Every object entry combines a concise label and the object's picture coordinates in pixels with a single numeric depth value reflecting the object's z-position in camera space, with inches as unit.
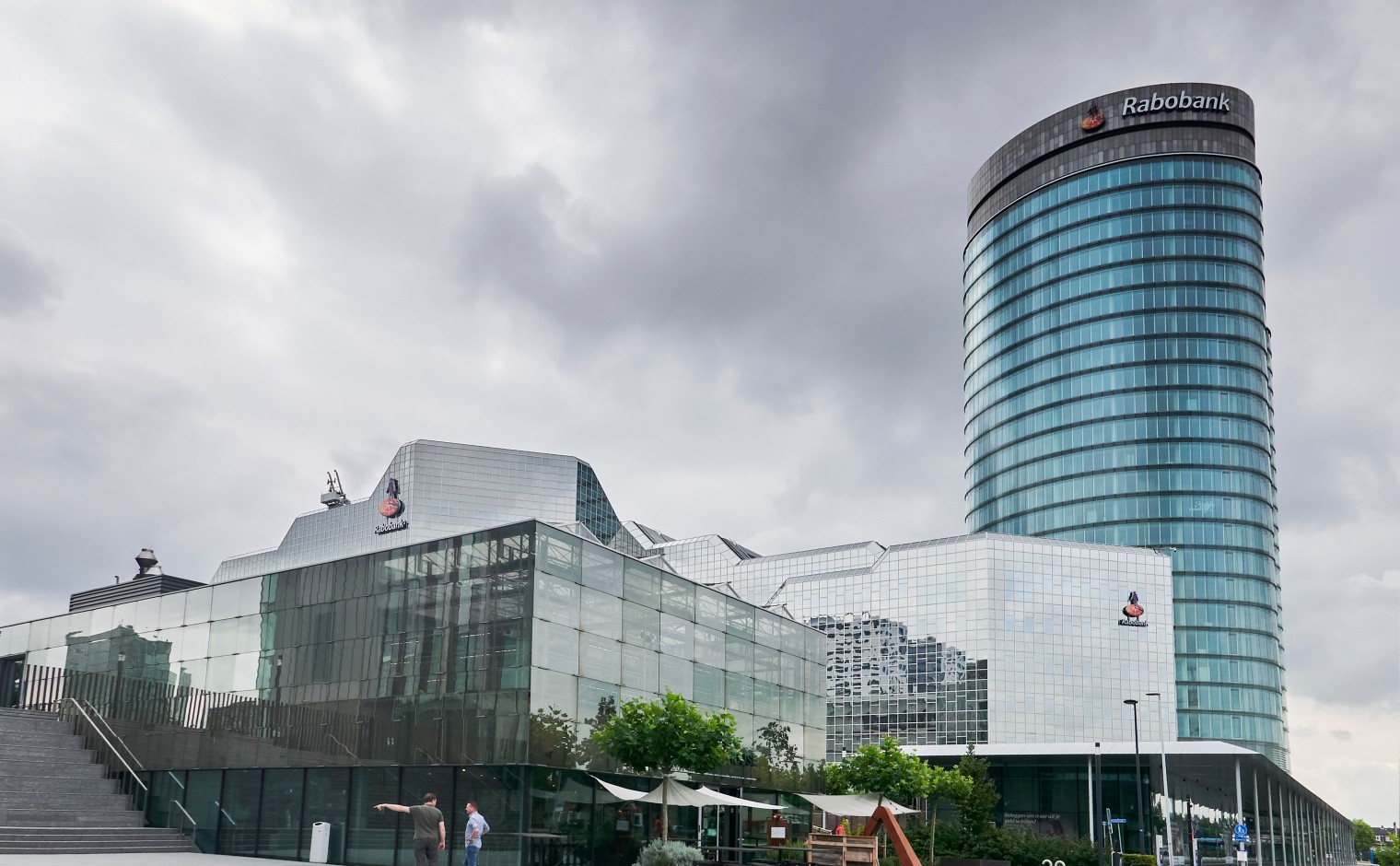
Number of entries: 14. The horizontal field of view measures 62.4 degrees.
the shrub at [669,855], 1159.0
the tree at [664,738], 1188.5
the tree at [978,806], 2113.7
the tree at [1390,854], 3807.8
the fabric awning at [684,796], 1229.8
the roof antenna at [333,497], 5728.3
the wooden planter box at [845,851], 1189.1
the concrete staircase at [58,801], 1188.5
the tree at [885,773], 1583.4
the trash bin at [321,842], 1209.4
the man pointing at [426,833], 891.4
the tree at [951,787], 1915.6
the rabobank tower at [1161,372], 4630.9
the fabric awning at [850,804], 1535.4
